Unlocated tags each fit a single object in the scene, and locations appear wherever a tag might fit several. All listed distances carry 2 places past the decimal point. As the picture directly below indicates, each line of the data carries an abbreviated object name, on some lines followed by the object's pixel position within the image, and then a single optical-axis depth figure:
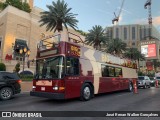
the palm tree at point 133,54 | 59.28
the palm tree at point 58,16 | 32.56
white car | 24.48
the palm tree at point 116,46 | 49.88
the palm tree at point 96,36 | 42.78
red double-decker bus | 9.20
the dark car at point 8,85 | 11.04
